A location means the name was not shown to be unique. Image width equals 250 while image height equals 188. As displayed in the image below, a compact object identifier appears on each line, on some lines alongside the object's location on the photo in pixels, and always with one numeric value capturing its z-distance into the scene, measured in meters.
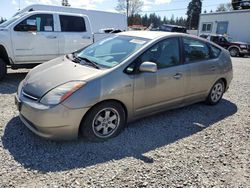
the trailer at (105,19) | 14.70
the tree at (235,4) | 39.53
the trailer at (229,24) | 22.85
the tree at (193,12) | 68.48
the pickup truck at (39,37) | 6.77
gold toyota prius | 3.23
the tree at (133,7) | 57.78
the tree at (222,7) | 61.58
